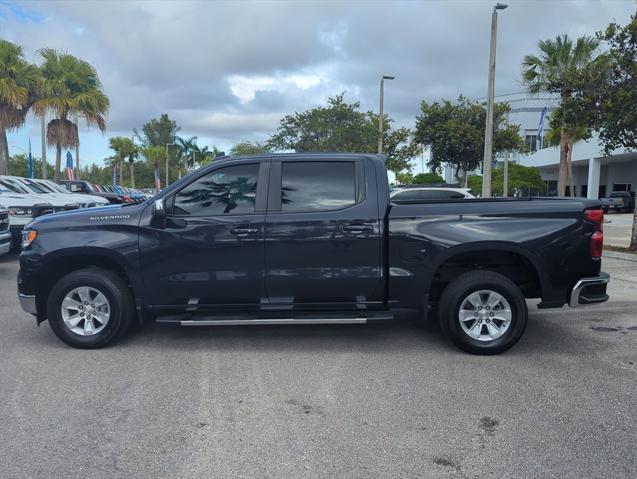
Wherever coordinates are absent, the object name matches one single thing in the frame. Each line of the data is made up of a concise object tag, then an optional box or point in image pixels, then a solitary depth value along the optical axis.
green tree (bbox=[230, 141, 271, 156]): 74.94
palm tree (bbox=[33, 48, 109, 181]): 25.48
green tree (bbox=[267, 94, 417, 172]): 34.28
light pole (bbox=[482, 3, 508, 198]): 15.84
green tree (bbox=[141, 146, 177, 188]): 76.56
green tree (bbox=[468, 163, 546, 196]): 42.61
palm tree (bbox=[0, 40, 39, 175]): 23.03
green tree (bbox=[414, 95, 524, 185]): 25.48
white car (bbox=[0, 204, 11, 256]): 10.14
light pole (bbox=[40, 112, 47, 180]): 25.77
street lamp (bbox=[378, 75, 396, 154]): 27.41
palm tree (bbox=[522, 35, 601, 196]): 24.36
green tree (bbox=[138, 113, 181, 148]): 97.38
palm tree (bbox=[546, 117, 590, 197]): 24.59
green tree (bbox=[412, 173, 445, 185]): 48.20
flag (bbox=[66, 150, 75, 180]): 32.29
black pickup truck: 5.41
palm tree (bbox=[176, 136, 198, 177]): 89.38
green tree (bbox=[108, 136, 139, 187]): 64.50
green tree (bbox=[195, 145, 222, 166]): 90.69
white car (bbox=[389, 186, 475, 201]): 14.61
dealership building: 38.09
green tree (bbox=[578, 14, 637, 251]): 11.95
